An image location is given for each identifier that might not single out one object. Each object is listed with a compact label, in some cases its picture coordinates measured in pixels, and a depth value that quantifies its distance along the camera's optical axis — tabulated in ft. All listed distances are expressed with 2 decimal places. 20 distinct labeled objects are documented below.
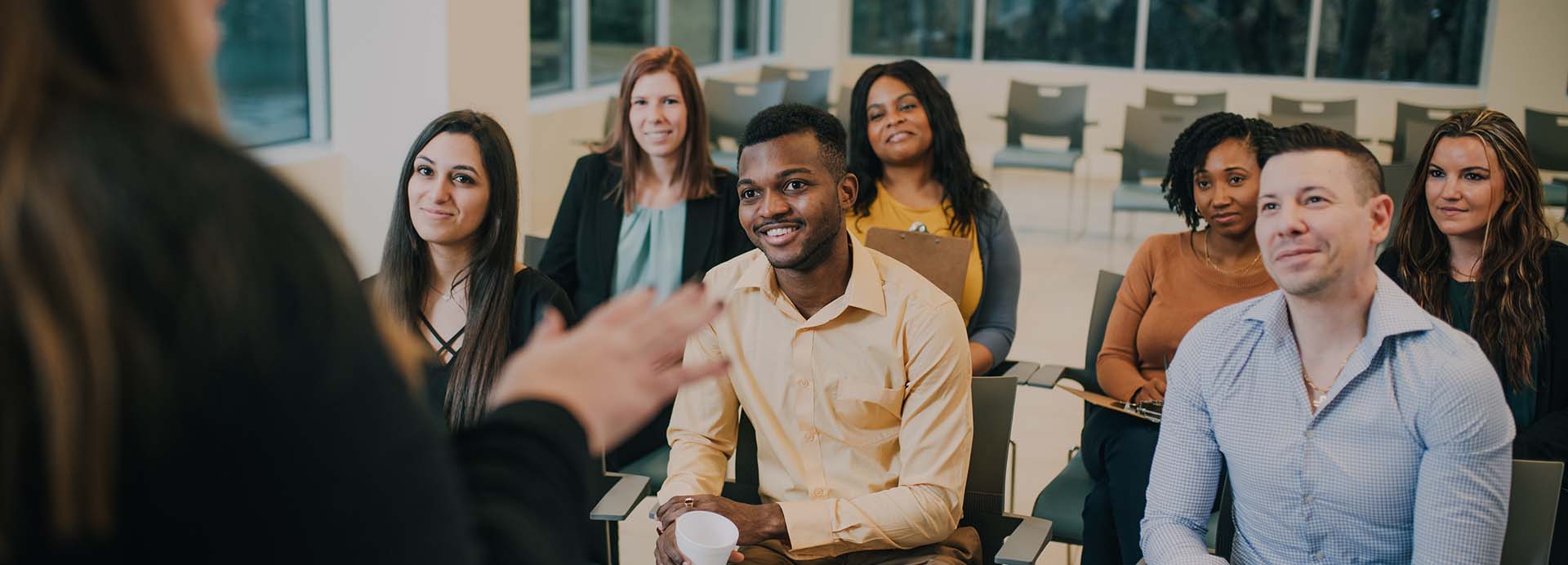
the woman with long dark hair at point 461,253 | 8.04
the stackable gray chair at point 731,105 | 24.81
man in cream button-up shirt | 7.26
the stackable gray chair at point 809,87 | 27.91
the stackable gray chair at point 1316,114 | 23.72
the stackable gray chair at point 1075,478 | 8.66
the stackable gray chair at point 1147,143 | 23.11
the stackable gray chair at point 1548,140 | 23.25
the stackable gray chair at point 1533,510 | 6.34
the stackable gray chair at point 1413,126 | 22.47
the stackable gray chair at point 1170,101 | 27.02
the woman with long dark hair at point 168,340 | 2.16
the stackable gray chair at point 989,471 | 7.93
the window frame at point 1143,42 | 31.42
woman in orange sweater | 9.61
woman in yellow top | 10.82
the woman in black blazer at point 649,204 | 11.39
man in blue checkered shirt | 6.02
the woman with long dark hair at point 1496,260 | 8.57
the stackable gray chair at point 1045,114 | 27.25
